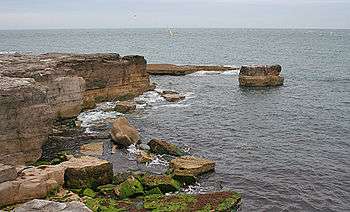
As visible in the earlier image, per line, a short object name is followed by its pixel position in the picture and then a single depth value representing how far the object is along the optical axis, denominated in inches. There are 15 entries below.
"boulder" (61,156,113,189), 944.9
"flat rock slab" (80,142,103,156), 1239.5
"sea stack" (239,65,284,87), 2477.9
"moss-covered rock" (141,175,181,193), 970.1
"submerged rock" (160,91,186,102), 2113.3
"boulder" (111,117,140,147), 1312.7
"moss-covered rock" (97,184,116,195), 941.8
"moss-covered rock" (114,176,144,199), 924.7
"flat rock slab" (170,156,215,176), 1075.9
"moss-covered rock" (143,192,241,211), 864.9
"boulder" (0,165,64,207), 812.6
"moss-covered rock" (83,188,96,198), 912.3
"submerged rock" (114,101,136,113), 1797.5
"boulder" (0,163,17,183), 816.3
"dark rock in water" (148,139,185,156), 1251.8
